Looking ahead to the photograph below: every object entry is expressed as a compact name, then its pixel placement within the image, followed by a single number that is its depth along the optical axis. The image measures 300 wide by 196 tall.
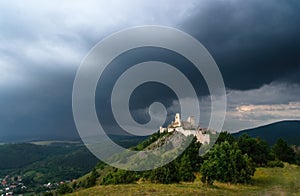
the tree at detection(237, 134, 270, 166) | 79.82
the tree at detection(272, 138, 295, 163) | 96.88
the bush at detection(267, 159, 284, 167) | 79.72
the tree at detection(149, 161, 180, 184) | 52.62
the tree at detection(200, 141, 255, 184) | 51.91
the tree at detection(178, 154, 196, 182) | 56.22
